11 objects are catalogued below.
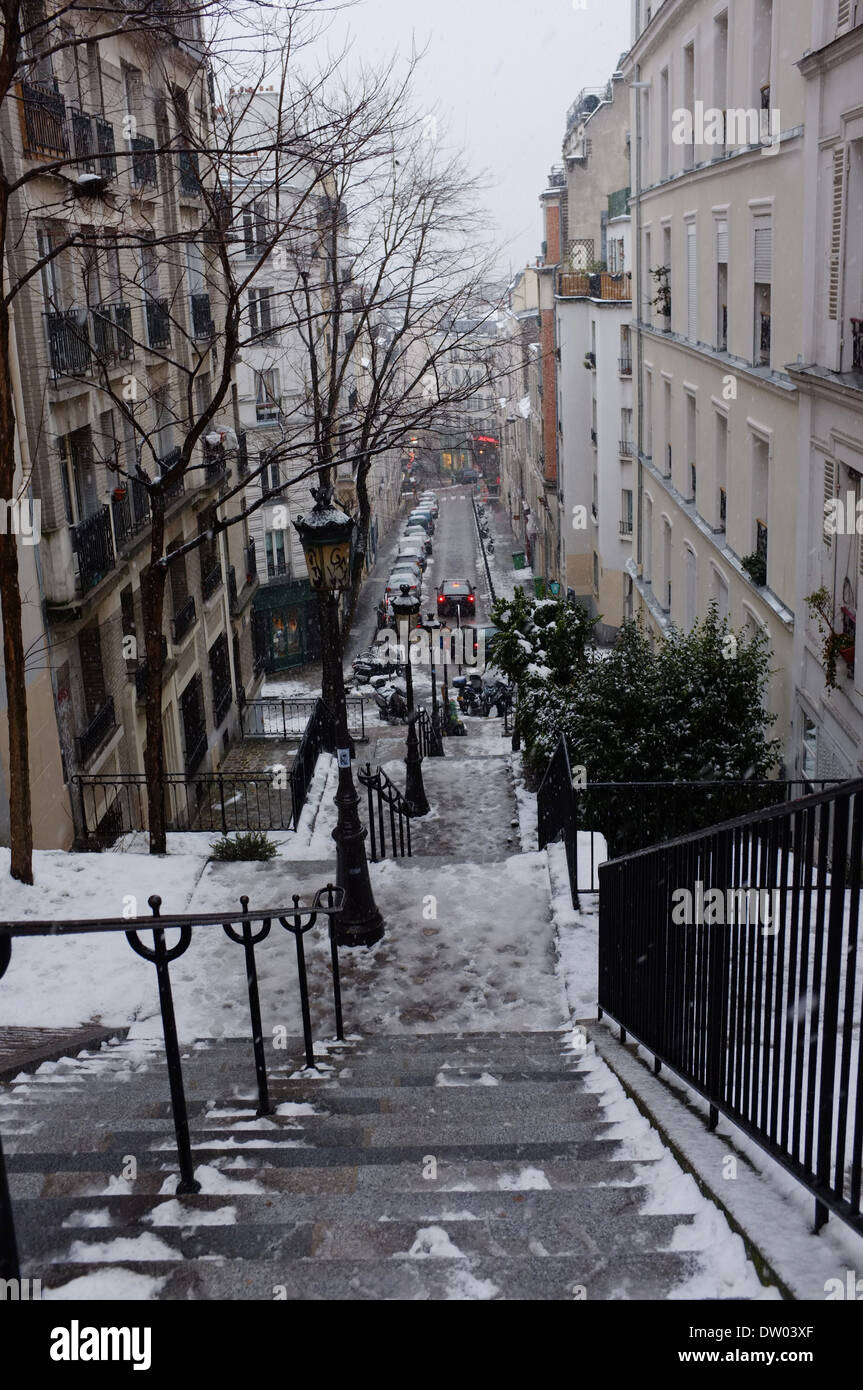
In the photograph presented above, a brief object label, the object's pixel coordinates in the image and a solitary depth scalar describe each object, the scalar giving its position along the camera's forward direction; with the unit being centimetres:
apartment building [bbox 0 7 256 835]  1437
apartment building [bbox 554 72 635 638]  3512
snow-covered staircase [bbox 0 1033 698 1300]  340
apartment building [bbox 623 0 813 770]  1431
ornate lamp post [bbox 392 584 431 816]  1450
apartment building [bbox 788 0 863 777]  1165
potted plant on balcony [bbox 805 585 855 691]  1224
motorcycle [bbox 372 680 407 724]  2531
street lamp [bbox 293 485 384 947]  909
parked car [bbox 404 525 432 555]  5881
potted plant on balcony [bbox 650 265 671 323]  2217
